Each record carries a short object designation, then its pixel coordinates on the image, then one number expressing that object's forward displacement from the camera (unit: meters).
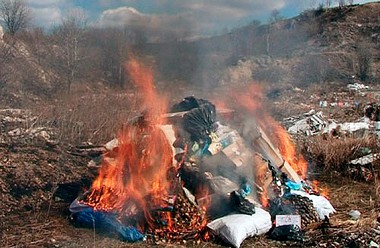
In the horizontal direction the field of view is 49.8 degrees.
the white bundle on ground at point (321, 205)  5.20
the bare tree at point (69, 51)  24.11
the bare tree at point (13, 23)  32.62
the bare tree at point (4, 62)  21.54
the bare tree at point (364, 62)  29.64
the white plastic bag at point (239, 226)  4.39
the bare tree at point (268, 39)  29.53
